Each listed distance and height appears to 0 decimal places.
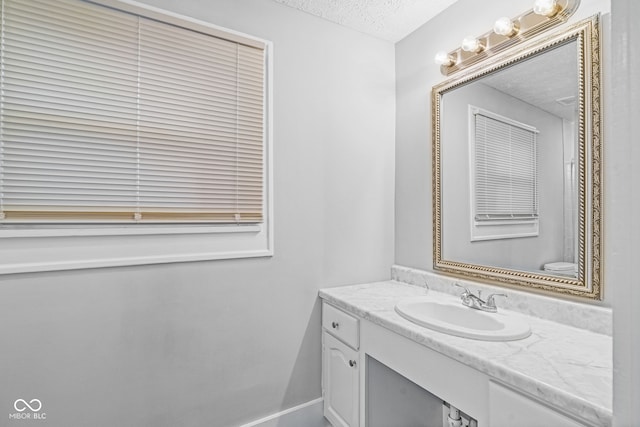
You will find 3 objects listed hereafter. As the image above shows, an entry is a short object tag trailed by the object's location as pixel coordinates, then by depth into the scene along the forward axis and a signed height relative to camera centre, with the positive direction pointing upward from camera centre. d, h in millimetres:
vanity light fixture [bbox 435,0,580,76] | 1319 +835
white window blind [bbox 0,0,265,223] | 1263 +418
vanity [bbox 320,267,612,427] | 875 -500
